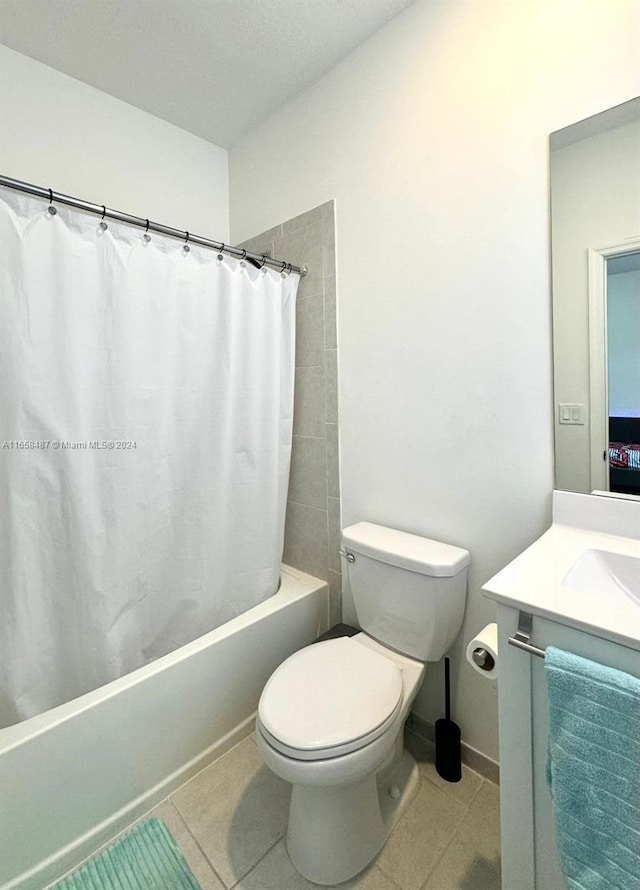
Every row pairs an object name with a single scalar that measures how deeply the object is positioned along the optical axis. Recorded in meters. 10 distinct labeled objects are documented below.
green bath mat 1.04
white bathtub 1.01
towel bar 0.72
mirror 0.99
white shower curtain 1.15
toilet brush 1.30
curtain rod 1.08
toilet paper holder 0.88
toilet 0.97
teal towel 0.61
